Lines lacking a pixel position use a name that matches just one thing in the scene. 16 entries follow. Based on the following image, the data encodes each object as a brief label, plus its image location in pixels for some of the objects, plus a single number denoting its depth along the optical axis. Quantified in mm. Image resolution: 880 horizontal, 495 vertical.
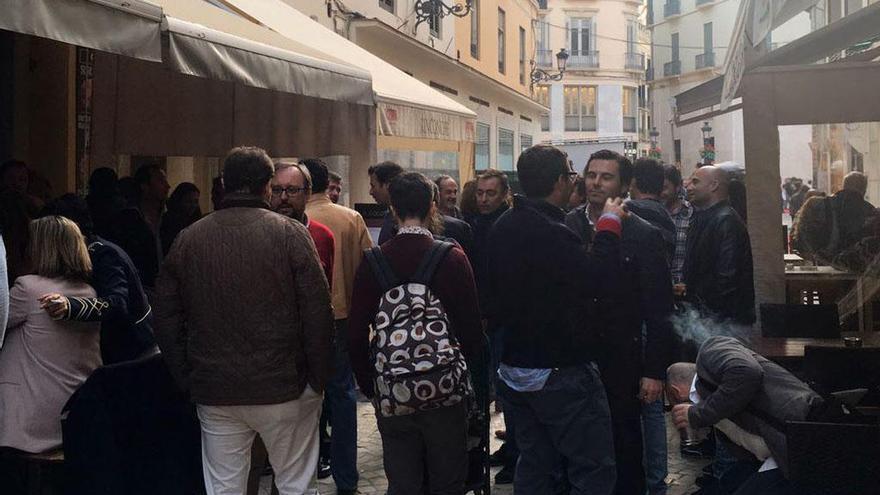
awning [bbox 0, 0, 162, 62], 3898
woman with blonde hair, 4445
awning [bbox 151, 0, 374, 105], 5055
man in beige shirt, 5809
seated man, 3561
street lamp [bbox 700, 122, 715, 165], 29641
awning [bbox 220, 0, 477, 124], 8359
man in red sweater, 5273
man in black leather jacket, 6066
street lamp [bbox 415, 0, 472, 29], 16953
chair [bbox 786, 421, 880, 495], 3408
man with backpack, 4008
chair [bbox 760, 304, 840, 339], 5668
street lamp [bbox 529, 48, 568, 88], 29250
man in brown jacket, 4059
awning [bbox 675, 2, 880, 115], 6455
